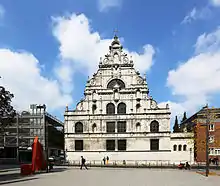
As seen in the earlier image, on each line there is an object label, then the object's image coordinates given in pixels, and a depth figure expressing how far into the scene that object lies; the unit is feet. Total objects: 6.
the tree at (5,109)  63.95
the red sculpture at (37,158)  71.67
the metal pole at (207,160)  63.17
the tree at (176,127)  178.12
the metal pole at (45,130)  135.07
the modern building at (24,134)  134.19
